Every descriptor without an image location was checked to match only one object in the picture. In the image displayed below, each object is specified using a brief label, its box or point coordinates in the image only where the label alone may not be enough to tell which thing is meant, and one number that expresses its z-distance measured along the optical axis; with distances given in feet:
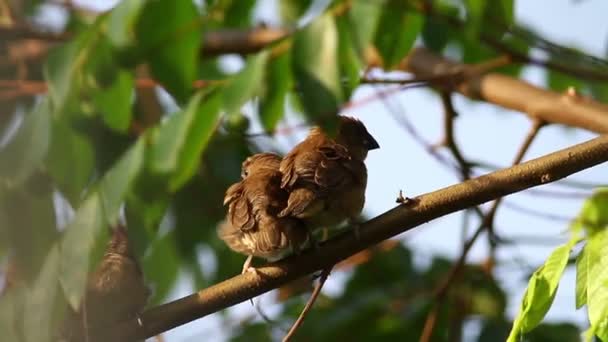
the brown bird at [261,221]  28.50
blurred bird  30.45
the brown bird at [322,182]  29.30
